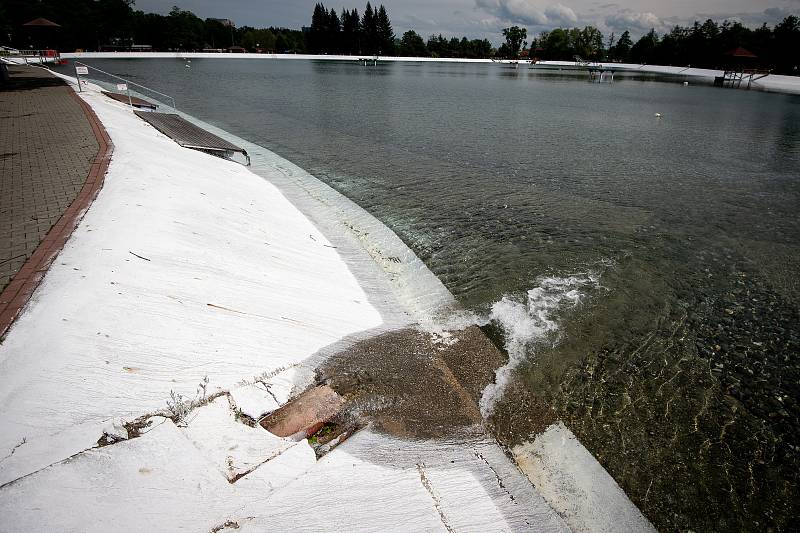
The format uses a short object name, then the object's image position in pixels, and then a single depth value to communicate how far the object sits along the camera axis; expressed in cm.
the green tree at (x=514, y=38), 15475
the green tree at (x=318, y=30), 12638
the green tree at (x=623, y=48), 12875
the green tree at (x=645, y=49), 11038
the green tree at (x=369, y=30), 13320
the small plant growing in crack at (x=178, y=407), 333
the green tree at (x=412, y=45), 14450
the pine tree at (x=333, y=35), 12794
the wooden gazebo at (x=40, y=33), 5306
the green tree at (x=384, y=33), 13575
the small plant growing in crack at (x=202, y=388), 360
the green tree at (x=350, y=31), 13000
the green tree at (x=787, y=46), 6274
